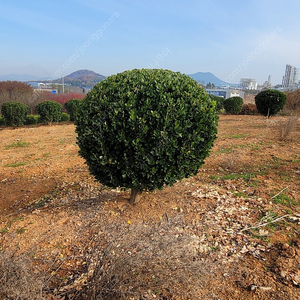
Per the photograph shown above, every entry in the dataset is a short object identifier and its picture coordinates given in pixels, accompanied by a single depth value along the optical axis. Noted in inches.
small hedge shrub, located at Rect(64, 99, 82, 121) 676.6
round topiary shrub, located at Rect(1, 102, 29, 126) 553.3
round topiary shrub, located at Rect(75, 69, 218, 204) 103.8
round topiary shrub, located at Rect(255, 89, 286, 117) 545.3
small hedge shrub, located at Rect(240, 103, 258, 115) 726.5
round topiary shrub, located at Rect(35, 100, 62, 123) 575.2
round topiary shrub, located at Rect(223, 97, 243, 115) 729.6
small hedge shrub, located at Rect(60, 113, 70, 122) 644.8
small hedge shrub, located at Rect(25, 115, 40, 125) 643.6
